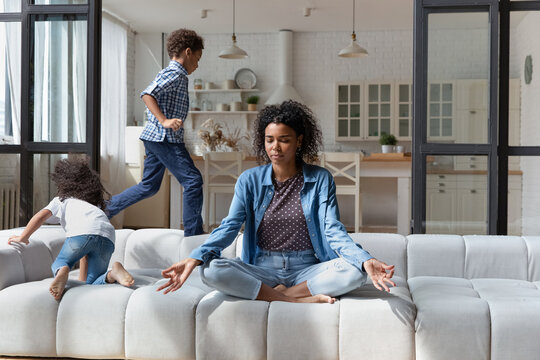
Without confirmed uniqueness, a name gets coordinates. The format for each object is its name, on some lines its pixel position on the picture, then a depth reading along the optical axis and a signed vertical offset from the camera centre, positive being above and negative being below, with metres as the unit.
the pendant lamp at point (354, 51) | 6.77 +1.34
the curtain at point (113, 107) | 7.17 +0.80
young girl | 2.54 -0.23
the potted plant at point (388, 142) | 6.75 +0.35
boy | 3.47 +0.21
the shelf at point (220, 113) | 8.48 +0.83
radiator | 3.70 -0.21
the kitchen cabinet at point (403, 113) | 8.25 +0.81
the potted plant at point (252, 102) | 8.49 +0.98
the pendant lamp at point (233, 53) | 6.94 +1.35
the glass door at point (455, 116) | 3.37 +0.32
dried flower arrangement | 6.54 +0.33
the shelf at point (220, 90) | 8.47 +1.13
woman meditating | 2.29 -0.18
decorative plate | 8.67 +1.33
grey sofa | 2.05 -0.52
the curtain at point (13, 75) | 3.75 +0.59
